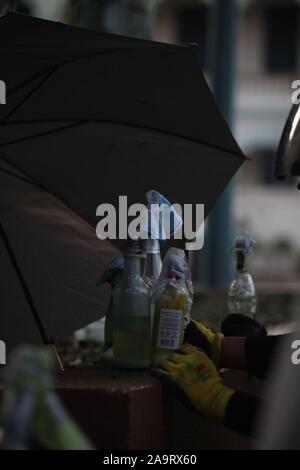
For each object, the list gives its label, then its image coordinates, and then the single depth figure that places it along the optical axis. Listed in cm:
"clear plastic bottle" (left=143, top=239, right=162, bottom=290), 371
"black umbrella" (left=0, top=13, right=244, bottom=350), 394
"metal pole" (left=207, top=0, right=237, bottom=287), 1201
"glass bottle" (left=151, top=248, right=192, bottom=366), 342
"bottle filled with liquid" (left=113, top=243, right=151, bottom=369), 344
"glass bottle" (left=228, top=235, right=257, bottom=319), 454
